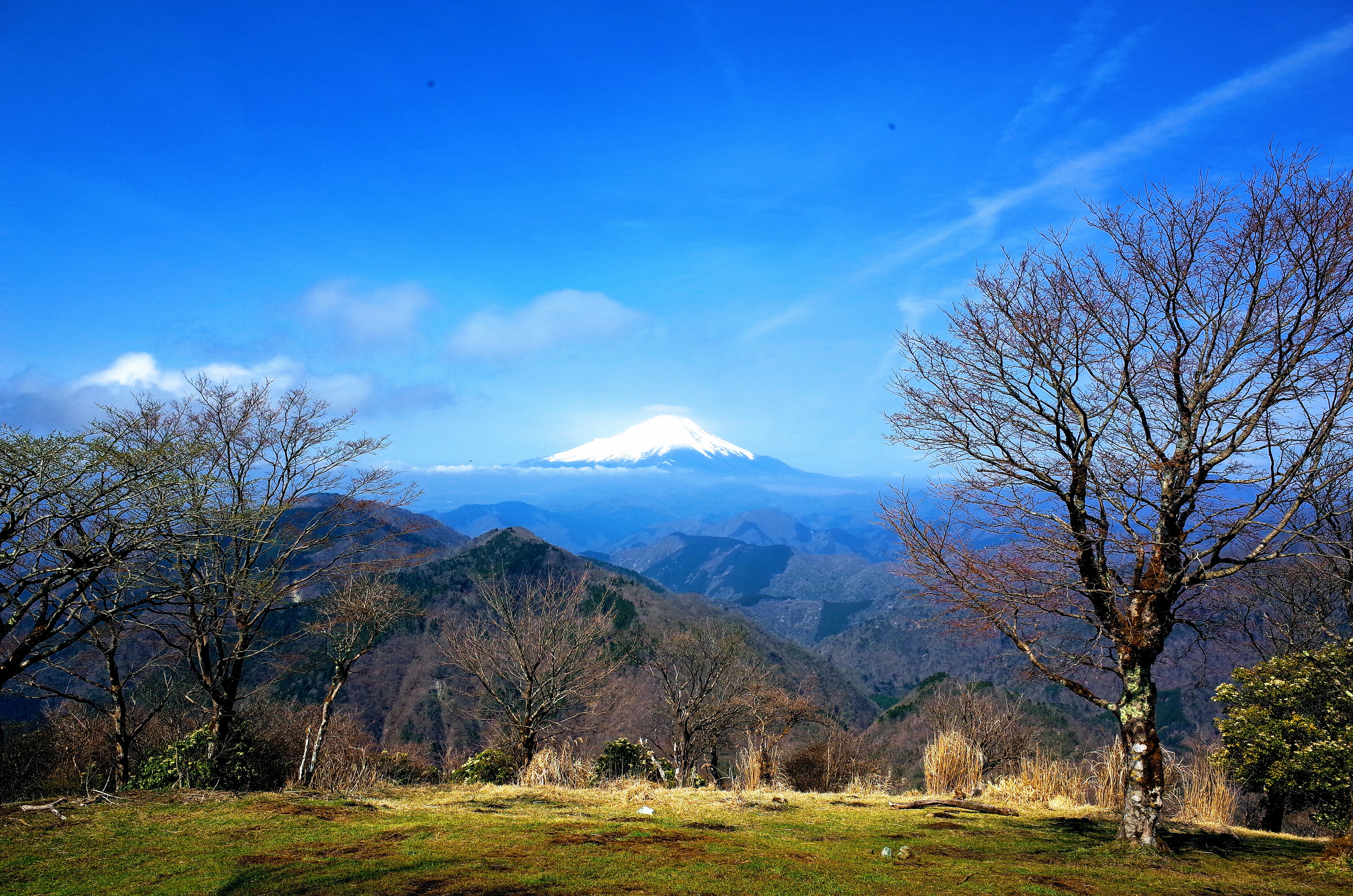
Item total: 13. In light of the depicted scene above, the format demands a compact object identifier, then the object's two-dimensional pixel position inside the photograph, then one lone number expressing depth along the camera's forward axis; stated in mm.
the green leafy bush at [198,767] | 10328
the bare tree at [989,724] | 21344
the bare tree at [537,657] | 19578
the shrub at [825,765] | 26391
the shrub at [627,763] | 14680
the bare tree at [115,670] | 11500
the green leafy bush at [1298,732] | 10594
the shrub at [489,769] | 14859
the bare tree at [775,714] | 24484
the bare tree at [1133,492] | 6641
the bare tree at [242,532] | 10531
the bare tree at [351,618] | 13188
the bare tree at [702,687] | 26141
